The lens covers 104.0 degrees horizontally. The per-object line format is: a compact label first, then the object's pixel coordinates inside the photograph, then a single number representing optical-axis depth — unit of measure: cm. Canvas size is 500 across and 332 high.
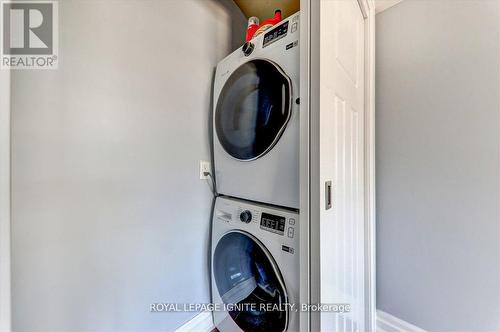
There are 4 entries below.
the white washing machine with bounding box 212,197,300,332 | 79
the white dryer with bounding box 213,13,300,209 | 82
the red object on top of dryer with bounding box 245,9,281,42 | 103
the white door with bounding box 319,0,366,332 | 62
